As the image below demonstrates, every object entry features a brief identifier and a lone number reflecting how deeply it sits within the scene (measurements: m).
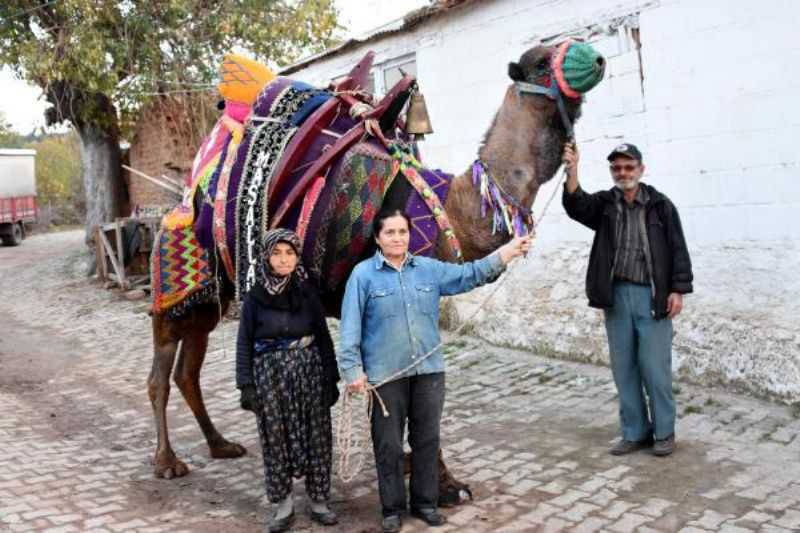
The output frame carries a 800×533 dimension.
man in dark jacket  4.66
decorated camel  3.97
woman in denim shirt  3.63
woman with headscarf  3.77
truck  24.52
